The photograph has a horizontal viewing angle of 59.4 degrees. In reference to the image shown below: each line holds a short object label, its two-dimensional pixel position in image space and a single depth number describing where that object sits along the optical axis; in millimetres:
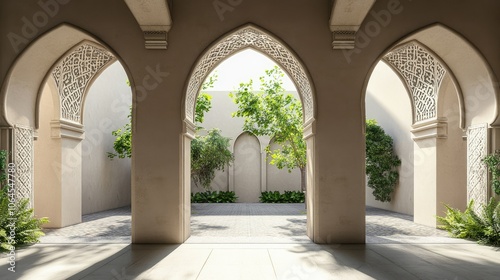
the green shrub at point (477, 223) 6435
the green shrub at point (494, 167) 6695
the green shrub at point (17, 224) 6184
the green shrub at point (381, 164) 13242
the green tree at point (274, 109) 12844
